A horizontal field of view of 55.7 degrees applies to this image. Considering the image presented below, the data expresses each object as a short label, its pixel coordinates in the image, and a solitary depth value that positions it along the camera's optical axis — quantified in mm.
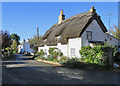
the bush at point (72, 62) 12756
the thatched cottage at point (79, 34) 16406
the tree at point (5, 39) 27500
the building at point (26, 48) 66438
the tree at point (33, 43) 40519
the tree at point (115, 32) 33684
